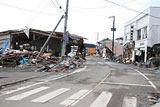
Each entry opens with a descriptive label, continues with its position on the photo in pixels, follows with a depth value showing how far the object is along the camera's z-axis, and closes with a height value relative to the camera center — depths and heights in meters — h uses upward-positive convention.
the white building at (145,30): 27.02 +4.77
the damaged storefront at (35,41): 23.78 +1.81
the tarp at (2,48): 18.49 +0.54
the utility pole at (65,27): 18.59 +3.13
